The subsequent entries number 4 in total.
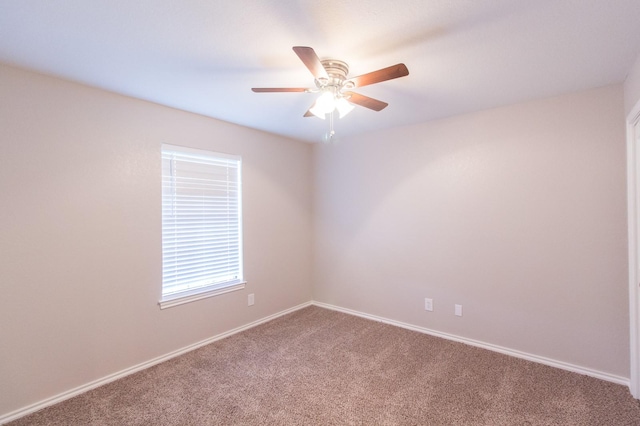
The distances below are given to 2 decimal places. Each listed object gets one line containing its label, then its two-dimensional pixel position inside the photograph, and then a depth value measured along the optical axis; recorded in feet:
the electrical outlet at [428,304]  10.94
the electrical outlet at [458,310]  10.30
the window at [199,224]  9.46
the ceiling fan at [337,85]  5.54
